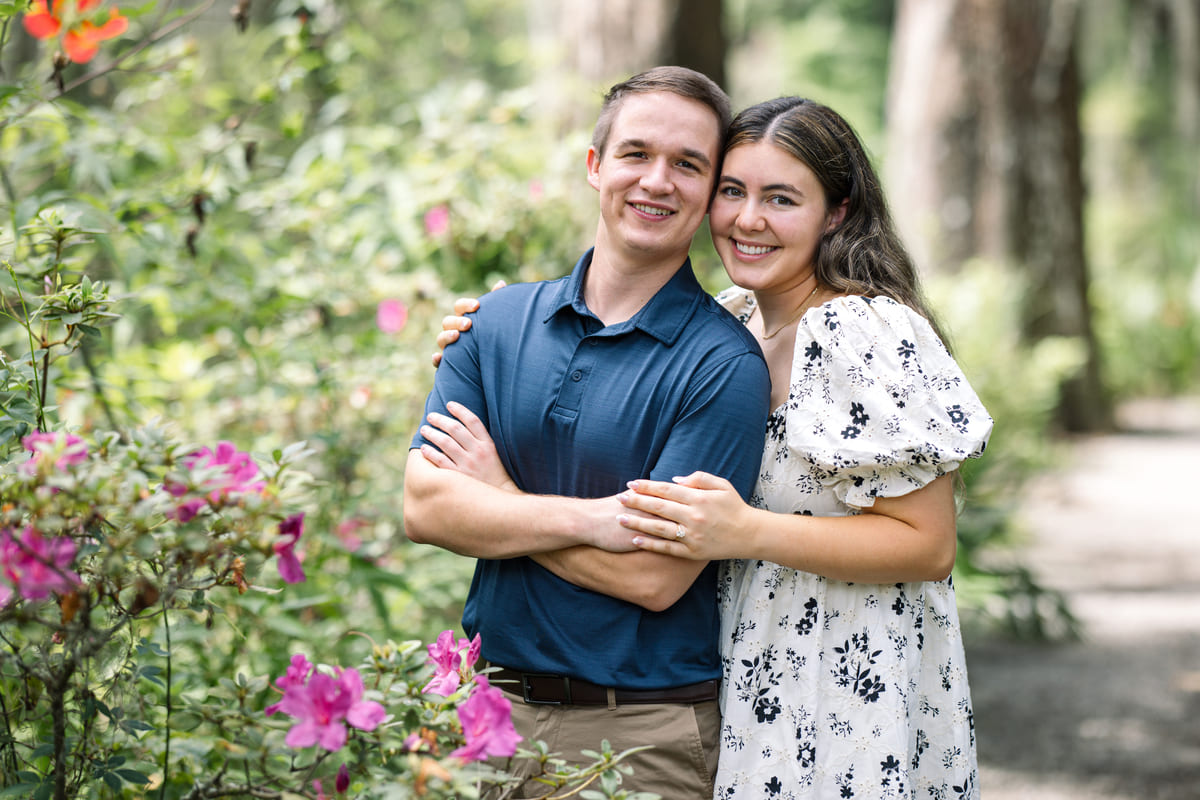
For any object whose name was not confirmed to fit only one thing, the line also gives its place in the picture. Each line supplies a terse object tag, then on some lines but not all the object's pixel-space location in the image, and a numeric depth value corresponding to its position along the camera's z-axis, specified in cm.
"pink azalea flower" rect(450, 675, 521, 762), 335
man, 364
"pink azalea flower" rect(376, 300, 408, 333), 468
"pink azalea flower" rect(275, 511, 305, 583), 338
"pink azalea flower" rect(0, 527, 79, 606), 325
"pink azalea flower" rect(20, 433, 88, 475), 329
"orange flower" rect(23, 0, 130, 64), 387
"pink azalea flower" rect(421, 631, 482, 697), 342
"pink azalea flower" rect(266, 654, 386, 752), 334
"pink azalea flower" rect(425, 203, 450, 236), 479
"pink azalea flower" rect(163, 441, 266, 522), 331
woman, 362
